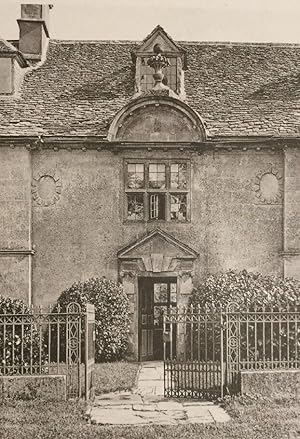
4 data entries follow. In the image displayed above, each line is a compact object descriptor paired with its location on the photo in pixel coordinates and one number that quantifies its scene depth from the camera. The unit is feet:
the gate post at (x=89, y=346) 38.75
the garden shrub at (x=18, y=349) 39.06
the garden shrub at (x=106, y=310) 56.44
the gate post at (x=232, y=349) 39.93
